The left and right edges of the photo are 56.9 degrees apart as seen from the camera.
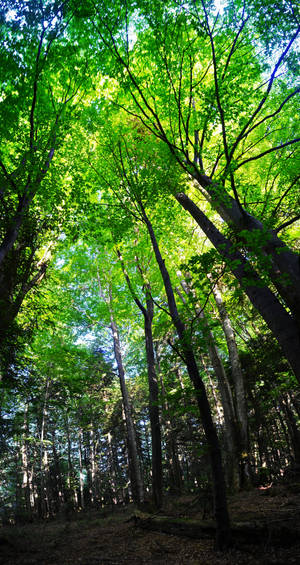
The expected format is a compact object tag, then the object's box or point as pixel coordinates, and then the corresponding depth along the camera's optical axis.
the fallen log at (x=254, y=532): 4.16
